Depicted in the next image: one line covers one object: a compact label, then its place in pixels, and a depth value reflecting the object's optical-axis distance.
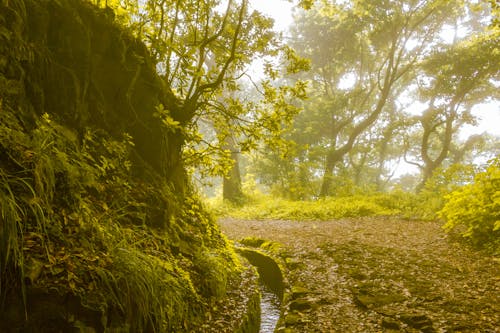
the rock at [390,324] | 3.66
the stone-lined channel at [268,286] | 4.36
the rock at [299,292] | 4.80
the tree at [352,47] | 15.67
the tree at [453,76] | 15.59
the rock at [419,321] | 3.54
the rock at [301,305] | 4.37
